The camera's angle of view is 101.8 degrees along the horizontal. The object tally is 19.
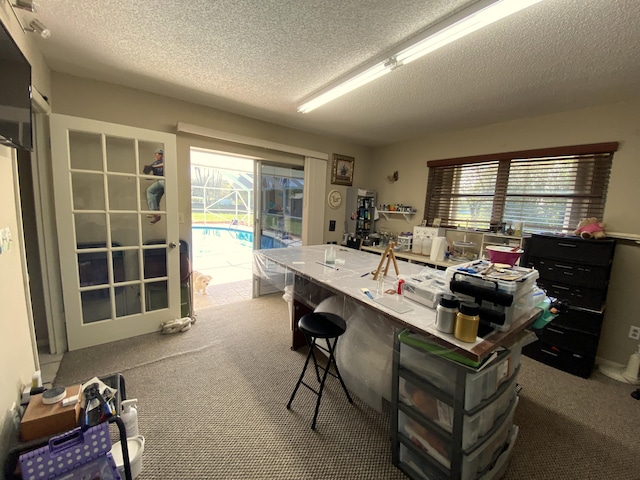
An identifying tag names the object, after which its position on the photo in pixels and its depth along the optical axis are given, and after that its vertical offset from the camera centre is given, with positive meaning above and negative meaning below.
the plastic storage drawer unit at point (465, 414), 1.15 -0.94
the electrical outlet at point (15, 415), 1.31 -1.12
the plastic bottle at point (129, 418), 1.41 -1.17
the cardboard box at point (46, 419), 1.16 -1.01
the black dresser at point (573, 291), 2.25 -0.65
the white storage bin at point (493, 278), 1.16 -0.30
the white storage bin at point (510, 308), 1.17 -0.44
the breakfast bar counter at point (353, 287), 1.13 -0.52
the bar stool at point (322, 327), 1.60 -0.76
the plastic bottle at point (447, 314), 1.13 -0.43
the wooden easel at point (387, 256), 1.91 -0.36
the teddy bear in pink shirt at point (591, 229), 2.35 -0.09
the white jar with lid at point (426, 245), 3.57 -0.46
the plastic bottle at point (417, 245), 3.66 -0.46
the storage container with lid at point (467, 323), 1.06 -0.44
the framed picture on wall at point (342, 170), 4.28 +0.65
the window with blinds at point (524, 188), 2.58 +0.33
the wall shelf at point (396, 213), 4.03 -0.04
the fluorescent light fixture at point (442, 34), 1.29 +1.04
